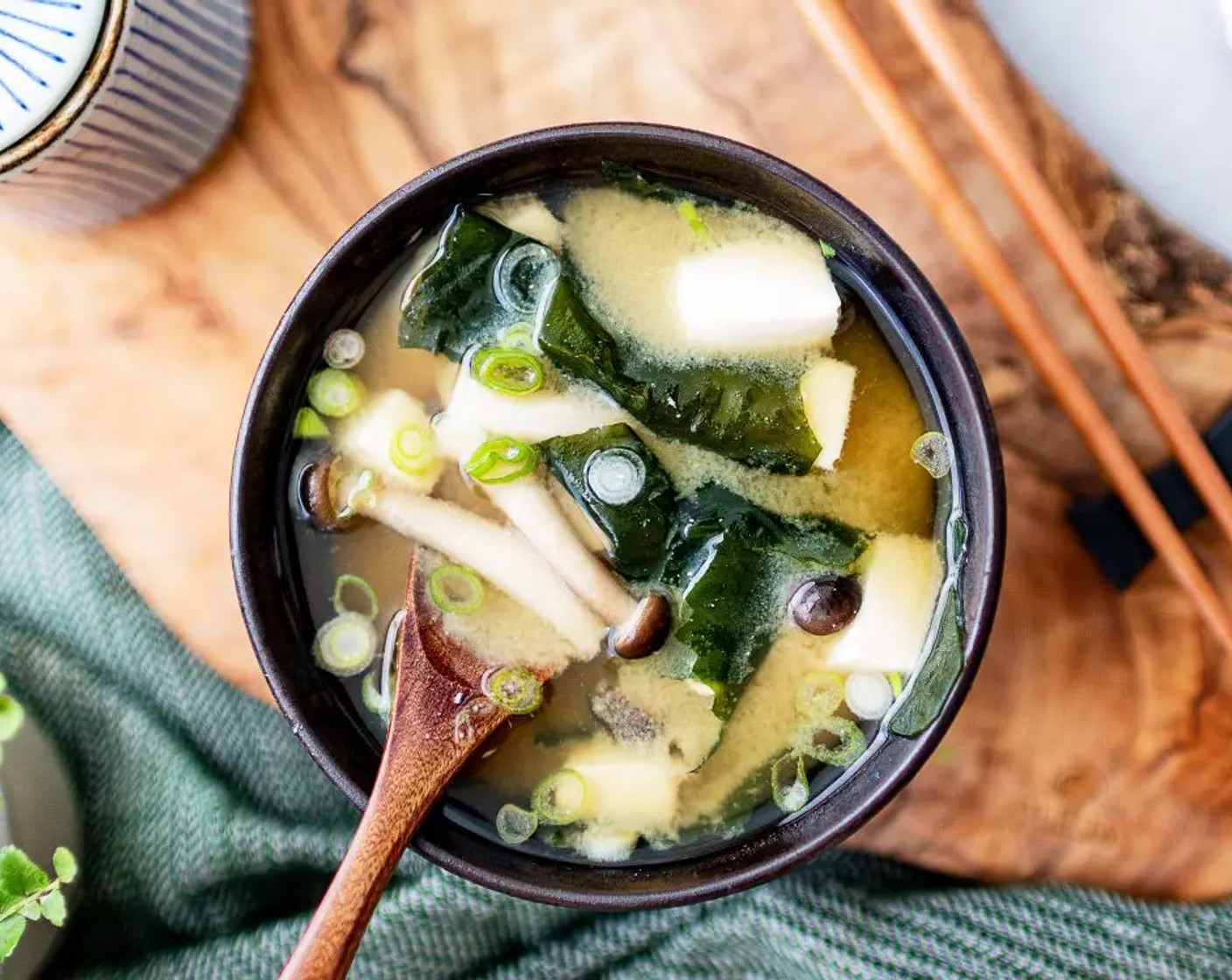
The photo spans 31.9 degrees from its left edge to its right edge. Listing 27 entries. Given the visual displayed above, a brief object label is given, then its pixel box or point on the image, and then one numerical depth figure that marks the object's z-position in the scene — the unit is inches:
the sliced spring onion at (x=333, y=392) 14.6
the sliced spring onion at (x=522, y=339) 14.6
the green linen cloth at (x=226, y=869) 15.8
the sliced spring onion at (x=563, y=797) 14.6
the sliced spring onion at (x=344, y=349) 14.6
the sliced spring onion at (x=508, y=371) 14.4
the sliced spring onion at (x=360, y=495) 14.6
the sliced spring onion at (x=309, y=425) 14.7
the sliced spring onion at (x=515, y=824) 14.6
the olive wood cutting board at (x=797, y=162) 14.9
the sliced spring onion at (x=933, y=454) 14.4
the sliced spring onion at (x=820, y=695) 14.6
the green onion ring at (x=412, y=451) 14.6
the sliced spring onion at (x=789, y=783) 14.6
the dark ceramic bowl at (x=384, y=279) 13.5
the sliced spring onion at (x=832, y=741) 14.6
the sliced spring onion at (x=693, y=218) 14.4
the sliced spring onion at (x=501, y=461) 14.4
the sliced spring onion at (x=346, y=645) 14.7
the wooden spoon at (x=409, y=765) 13.2
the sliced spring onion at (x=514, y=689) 14.3
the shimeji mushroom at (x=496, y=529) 14.5
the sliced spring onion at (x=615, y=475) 14.4
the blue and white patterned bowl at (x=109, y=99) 13.3
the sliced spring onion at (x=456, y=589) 14.5
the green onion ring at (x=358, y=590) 14.8
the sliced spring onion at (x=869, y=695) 14.5
